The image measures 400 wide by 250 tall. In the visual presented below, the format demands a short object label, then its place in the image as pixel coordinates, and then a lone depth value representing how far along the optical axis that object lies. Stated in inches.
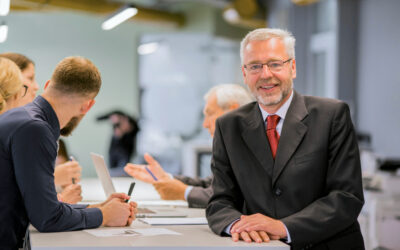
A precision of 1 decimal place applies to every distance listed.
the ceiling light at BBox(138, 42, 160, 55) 467.8
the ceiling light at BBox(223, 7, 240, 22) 378.0
